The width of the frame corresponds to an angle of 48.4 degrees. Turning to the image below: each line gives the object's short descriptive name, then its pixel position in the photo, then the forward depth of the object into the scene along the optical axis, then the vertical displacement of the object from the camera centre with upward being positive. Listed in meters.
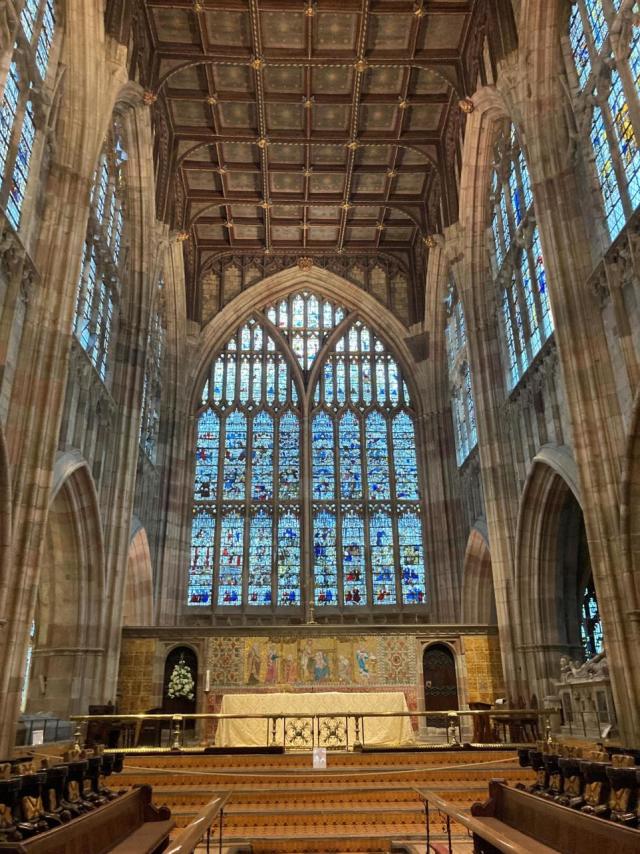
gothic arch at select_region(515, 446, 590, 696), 16.62 +3.17
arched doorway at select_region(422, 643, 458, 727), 18.52 +0.87
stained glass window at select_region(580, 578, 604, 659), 20.48 +2.40
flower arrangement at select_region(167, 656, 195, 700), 16.84 +0.79
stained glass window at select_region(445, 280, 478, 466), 23.77 +10.76
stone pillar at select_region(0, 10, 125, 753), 11.43 +6.80
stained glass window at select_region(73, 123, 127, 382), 17.00 +10.73
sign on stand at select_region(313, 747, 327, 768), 9.11 -0.50
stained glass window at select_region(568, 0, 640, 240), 12.29 +10.57
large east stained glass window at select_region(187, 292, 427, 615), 25.39 +8.64
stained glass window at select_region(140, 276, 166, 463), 23.23 +10.64
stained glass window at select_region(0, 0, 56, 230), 12.37 +10.40
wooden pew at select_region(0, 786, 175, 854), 3.71 -0.67
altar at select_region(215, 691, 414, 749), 12.65 -0.09
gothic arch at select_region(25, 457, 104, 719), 15.93 +2.47
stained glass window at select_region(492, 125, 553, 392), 17.06 +10.71
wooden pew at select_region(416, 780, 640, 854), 3.88 -0.68
